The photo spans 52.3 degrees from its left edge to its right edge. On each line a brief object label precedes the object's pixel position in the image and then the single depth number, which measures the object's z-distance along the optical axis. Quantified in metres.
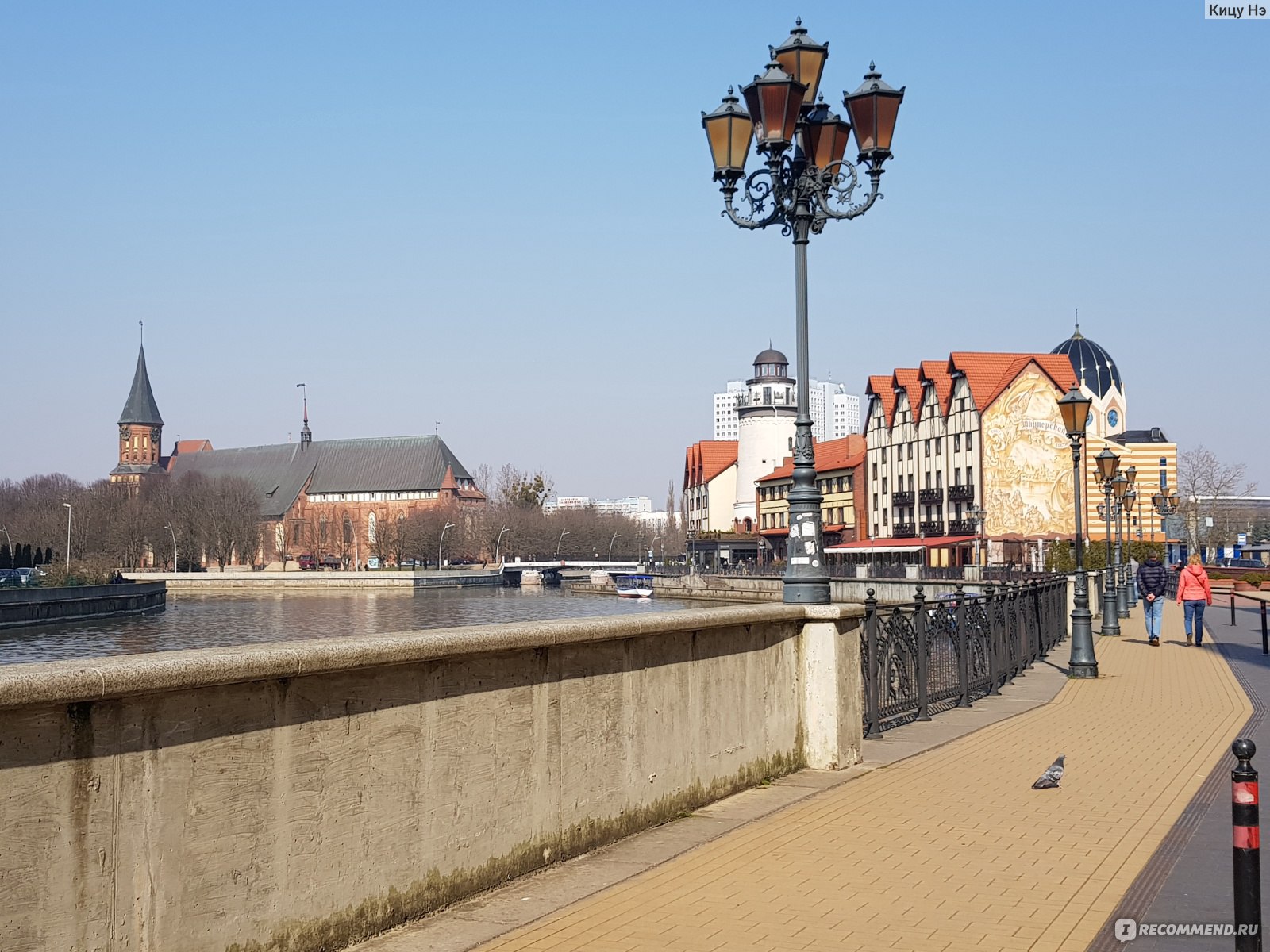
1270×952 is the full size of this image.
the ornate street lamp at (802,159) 10.91
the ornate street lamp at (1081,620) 18.77
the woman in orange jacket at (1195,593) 24.45
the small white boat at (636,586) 102.38
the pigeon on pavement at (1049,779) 9.30
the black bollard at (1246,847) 4.20
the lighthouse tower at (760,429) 121.25
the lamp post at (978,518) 74.62
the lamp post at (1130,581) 47.58
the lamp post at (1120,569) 42.03
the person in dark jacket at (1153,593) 25.54
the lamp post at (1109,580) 30.44
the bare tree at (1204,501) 95.50
